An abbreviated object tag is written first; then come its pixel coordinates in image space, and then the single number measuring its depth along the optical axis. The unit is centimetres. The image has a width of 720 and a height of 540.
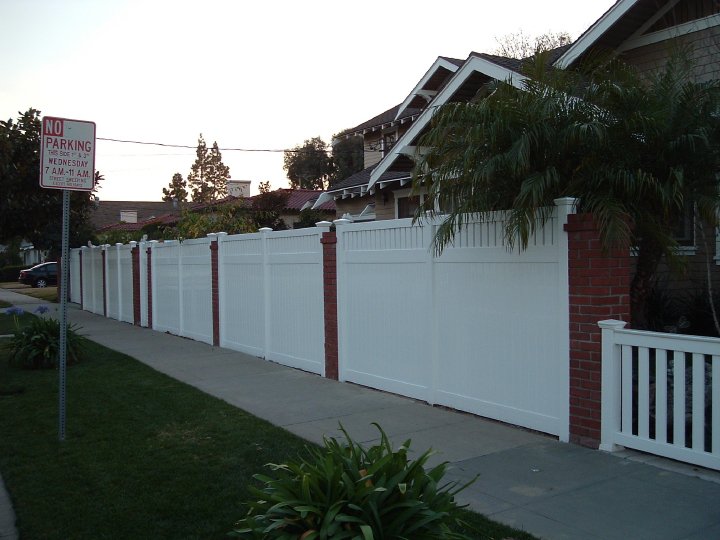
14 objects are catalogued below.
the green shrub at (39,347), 1152
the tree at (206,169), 7575
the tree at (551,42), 3207
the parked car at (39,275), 4231
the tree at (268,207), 2245
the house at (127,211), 6256
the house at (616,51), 1020
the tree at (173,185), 7619
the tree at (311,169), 6191
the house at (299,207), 3024
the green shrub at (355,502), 362
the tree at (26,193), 1852
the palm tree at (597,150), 627
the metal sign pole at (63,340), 691
